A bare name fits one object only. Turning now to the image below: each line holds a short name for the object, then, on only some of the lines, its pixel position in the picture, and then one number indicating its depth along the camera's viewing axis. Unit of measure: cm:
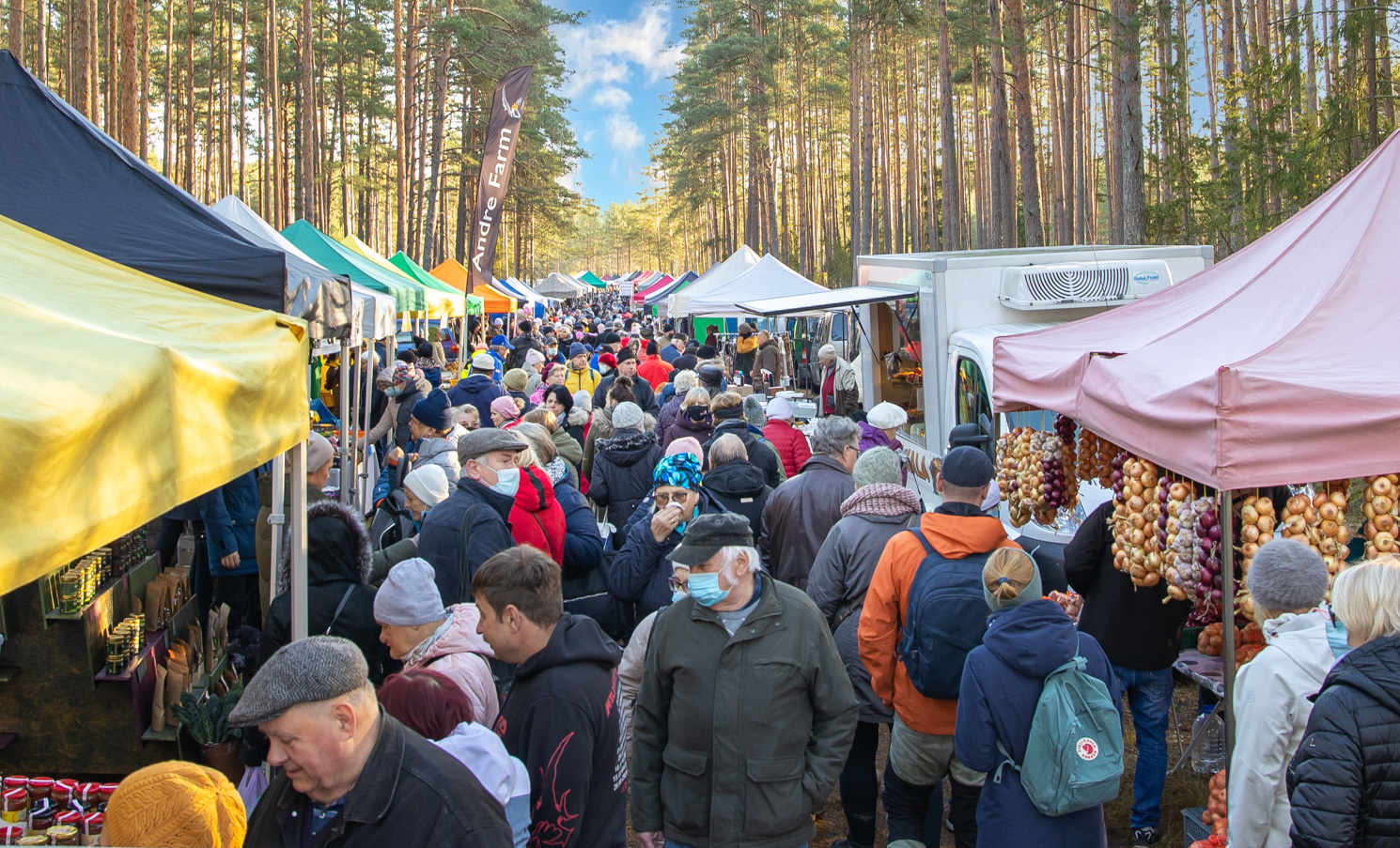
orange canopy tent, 2178
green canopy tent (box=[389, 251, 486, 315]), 1661
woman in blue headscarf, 444
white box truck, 752
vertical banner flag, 1645
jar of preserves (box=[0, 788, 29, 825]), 329
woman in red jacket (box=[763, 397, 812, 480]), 775
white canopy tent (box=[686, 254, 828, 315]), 1820
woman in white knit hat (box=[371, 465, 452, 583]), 526
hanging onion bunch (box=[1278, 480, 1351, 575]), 315
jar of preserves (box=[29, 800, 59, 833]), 324
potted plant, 449
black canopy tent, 421
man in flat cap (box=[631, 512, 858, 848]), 311
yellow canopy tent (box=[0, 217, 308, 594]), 174
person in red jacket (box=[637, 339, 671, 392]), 1308
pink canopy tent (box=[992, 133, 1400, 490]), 291
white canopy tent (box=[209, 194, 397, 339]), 847
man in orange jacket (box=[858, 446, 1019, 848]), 393
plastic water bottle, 517
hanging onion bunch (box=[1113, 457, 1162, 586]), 369
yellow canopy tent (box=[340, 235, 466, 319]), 1385
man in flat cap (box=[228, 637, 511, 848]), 202
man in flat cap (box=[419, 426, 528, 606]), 451
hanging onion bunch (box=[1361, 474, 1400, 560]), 305
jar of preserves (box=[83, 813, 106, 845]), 321
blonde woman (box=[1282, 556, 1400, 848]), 246
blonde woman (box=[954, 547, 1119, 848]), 322
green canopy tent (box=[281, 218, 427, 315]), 1132
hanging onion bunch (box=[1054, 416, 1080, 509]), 478
